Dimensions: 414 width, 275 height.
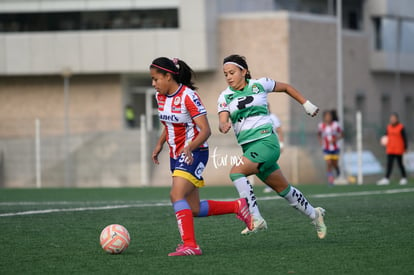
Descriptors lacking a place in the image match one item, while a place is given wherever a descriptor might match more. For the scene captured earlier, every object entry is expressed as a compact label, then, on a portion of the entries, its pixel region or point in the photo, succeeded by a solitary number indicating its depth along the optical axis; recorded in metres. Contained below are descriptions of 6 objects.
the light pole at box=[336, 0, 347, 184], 67.37
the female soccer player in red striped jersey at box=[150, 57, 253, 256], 17.92
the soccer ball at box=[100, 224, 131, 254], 18.09
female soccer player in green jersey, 19.91
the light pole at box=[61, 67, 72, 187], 68.37
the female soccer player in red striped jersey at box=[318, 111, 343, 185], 49.91
